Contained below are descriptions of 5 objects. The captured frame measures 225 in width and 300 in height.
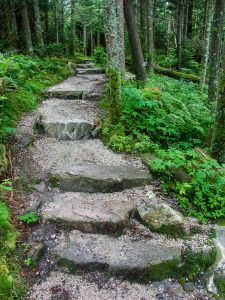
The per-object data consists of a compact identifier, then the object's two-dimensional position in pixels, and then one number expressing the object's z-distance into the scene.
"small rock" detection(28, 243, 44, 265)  3.46
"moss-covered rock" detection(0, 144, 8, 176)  4.45
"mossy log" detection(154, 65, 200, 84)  16.03
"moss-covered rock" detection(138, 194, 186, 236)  4.01
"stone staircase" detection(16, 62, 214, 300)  3.35
